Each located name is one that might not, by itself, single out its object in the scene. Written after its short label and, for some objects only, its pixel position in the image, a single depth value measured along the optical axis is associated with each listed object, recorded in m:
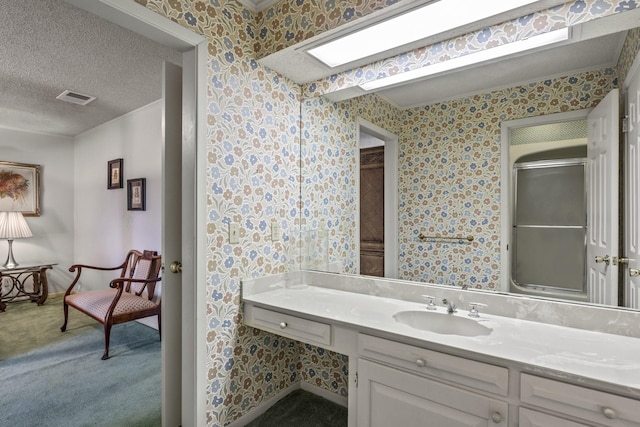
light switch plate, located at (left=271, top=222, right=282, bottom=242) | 1.98
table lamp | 4.17
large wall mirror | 1.30
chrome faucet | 1.50
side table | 4.23
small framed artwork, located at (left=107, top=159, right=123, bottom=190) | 3.97
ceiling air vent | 3.24
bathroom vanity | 0.95
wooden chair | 2.81
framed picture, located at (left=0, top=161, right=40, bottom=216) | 4.41
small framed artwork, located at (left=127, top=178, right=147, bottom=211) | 3.59
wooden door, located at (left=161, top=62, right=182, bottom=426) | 1.73
